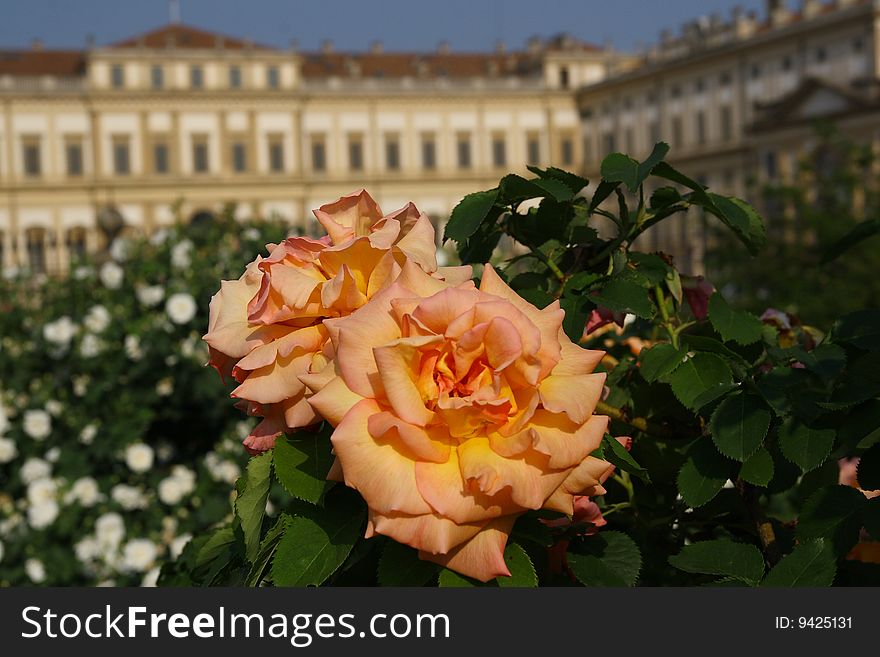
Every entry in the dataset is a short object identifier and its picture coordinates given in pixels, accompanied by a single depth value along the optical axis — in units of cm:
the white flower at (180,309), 377
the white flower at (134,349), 380
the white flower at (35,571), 359
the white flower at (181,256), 400
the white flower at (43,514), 358
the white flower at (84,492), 360
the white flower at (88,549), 358
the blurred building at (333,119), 3966
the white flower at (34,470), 366
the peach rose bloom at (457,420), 77
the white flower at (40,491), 360
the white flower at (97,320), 382
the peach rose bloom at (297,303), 89
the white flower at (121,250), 420
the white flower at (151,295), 389
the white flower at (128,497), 363
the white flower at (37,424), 371
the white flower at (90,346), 379
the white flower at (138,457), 363
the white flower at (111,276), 398
